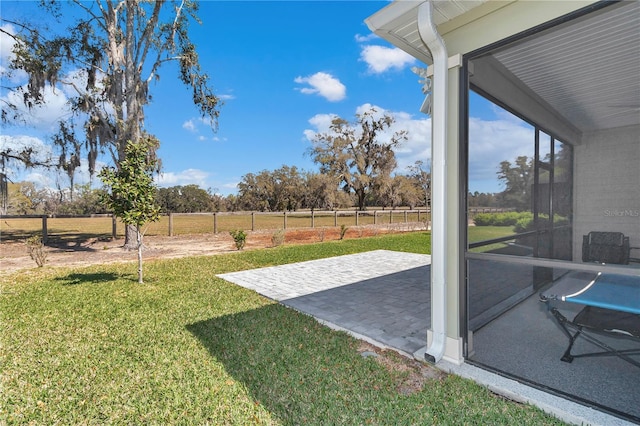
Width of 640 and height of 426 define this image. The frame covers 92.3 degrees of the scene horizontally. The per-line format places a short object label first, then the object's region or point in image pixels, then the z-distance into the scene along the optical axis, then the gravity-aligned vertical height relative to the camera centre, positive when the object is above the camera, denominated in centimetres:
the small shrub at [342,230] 1204 -95
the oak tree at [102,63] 834 +419
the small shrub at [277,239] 975 -102
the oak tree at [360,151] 2697 +496
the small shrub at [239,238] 889 -89
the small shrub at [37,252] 658 -92
